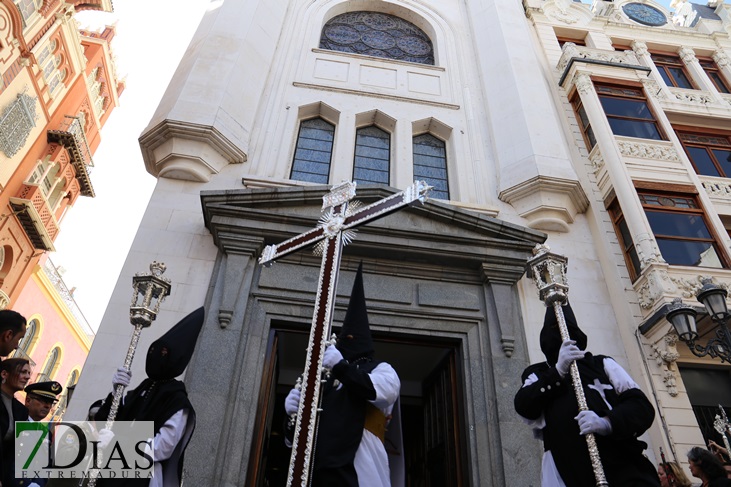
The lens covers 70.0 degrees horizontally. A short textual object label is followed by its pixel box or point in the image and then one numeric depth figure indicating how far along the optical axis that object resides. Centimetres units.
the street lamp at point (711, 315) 636
